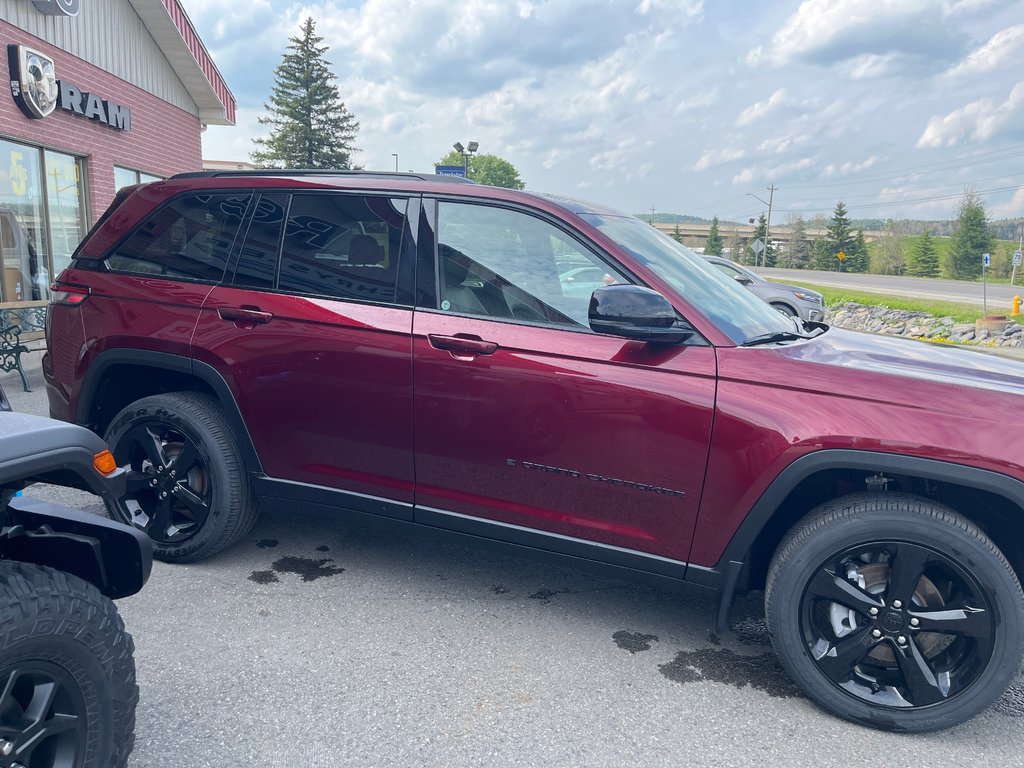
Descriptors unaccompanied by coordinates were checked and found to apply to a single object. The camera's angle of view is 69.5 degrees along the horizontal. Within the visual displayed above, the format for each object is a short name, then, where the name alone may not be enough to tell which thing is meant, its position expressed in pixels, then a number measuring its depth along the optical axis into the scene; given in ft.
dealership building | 33.45
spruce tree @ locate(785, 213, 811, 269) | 272.31
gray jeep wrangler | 5.57
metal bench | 25.19
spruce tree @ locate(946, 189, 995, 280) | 194.49
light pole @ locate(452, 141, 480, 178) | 106.63
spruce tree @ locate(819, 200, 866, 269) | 243.19
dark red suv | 8.11
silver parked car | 40.96
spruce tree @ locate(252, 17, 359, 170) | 177.68
